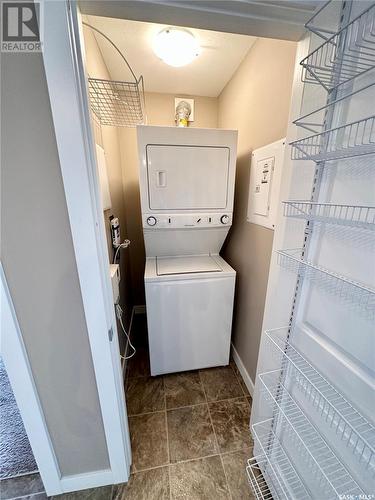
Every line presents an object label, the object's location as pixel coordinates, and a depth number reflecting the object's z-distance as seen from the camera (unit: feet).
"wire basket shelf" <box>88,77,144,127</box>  3.76
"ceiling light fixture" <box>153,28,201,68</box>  4.60
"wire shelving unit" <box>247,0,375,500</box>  2.22
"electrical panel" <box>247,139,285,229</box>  4.40
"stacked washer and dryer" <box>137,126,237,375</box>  5.26
